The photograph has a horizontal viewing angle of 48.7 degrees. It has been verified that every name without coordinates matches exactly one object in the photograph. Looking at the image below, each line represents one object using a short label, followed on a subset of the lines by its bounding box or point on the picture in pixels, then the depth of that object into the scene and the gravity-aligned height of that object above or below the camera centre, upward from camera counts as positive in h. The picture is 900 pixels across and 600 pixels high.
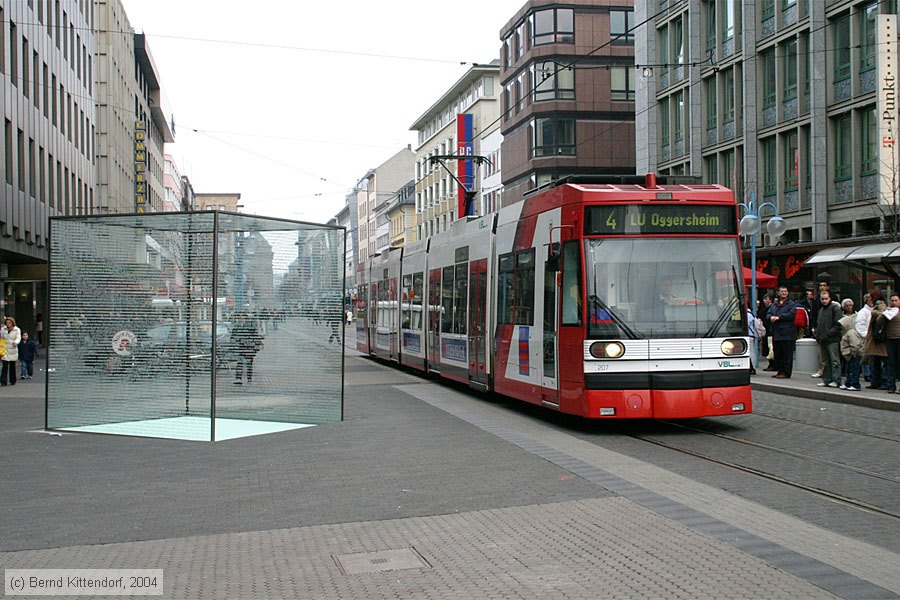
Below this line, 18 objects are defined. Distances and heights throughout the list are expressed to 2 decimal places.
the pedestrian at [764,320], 23.07 -0.30
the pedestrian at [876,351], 16.47 -0.73
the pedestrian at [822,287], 17.91 +0.36
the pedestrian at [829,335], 17.62 -0.49
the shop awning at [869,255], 18.95 +1.08
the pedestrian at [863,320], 16.77 -0.21
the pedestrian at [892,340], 16.05 -0.54
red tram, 11.89 +0.06
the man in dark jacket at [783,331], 19.38 -0.48
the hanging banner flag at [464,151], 65.38 +10.92
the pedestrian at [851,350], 16.86 -0.73
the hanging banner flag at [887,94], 26.59 +5.75
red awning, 27.11 +0.76
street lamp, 22.28 +1.97
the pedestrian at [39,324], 40.67 -0.59
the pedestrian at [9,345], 22.95 -0.81
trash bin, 21.44 -1.03
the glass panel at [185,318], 12.18 -0.11
